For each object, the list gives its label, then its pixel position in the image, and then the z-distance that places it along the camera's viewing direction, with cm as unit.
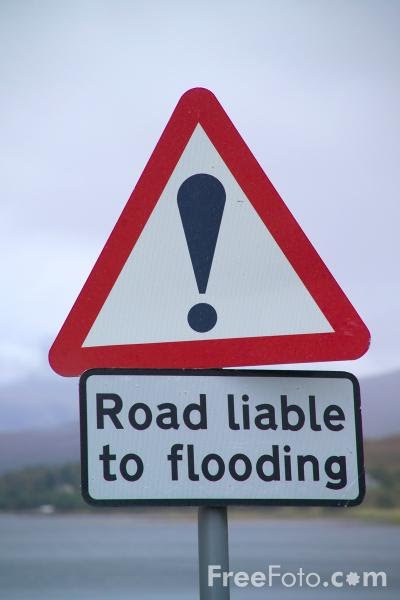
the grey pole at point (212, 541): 372
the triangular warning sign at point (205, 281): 382
